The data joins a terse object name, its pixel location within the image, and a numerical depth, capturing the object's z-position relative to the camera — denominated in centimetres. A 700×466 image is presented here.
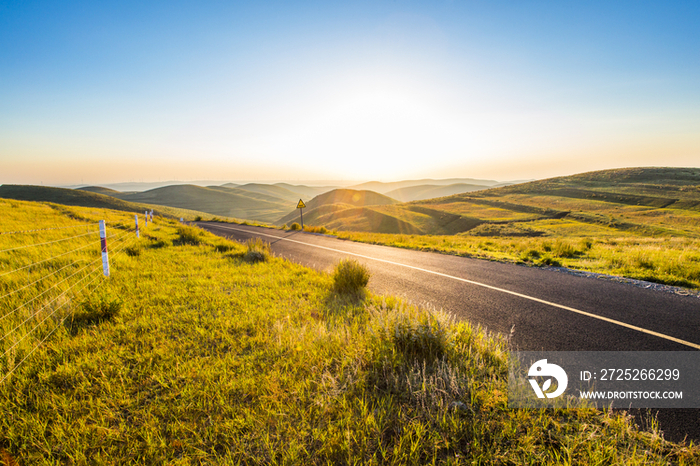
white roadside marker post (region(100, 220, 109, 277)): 576
